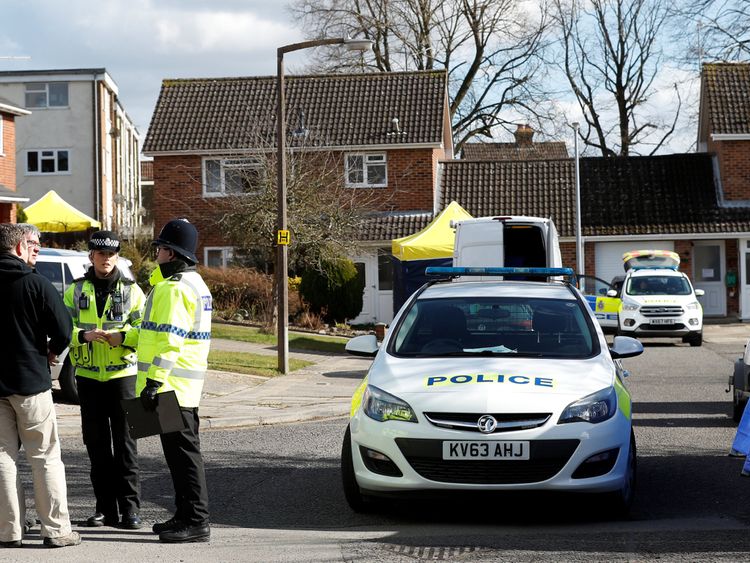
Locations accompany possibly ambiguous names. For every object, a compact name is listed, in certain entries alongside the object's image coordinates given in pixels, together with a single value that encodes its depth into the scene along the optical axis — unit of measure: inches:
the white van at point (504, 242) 856.3
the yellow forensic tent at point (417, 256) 979.9
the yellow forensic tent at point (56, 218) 1152.8
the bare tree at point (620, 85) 2095.2
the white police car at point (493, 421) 281.0
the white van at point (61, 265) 615.5
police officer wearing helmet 265.6
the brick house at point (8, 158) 1237.1
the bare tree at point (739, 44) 1027.9
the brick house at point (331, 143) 1470.2
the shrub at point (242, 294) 1182.9
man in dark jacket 261.4
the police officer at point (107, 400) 288.5
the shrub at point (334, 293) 1218.0
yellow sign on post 745.6
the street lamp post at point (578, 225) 1439.5
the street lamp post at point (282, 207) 736.3
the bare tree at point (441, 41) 1914.4
